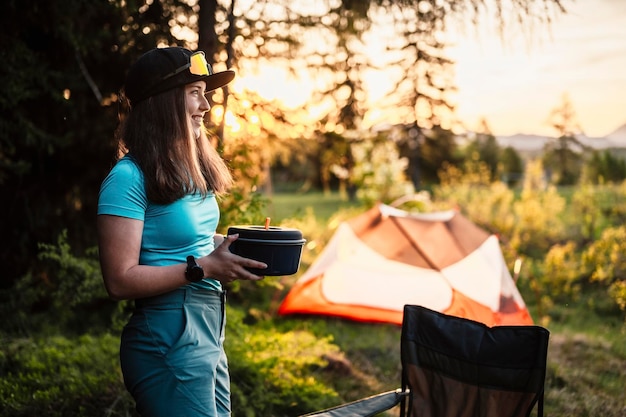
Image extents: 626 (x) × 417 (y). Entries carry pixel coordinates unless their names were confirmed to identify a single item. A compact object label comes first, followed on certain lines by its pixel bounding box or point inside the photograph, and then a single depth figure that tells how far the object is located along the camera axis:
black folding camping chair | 2.09
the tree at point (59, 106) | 3.65
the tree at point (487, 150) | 27.69
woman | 1.37
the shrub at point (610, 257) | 6.04
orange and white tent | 4.95
